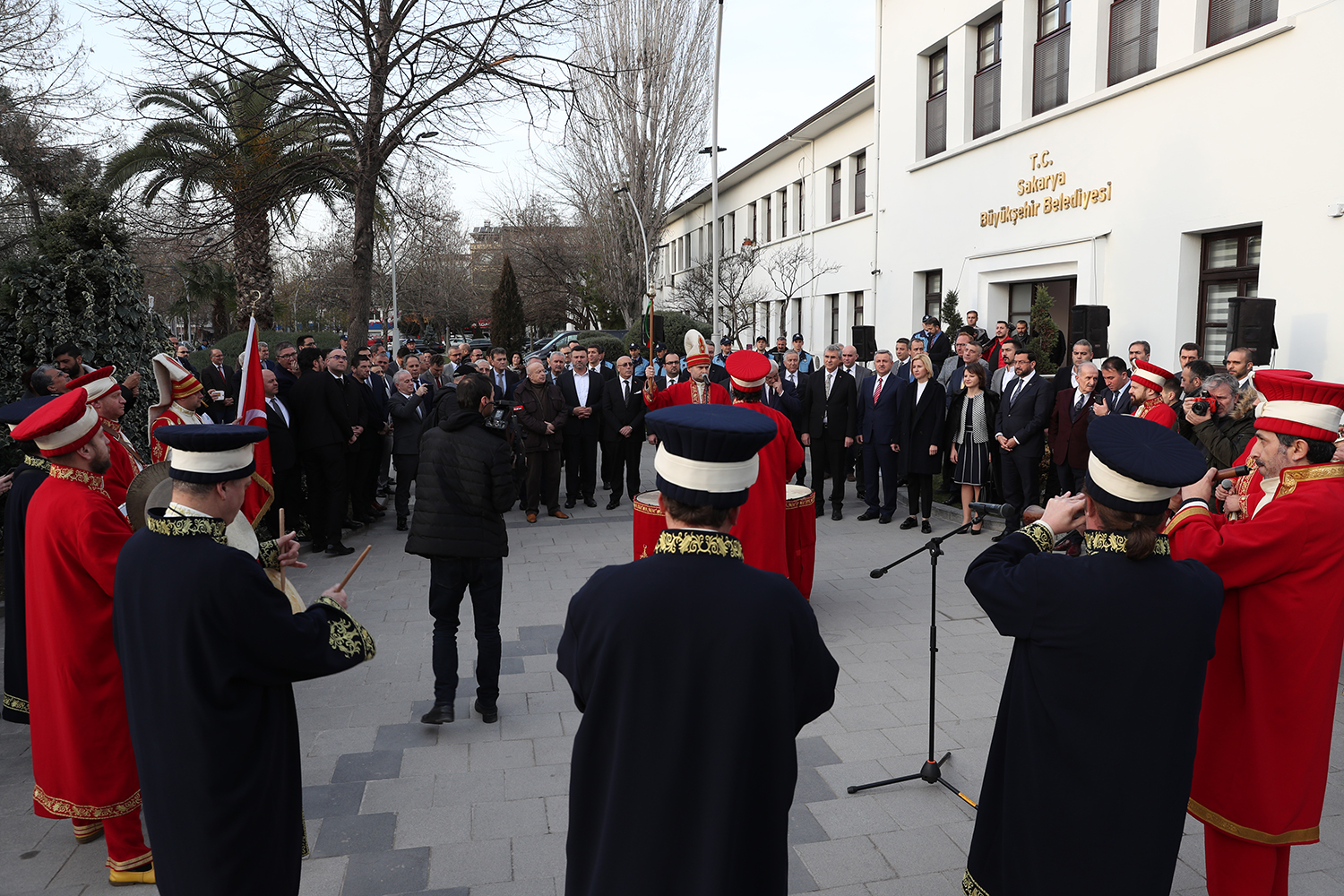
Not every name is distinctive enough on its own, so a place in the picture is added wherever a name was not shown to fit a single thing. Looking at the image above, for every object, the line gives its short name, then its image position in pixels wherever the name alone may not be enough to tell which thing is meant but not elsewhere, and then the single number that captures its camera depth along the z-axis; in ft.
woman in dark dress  32.83
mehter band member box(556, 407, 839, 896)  7.03
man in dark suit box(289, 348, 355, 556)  30.42
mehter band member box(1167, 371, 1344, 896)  9.98
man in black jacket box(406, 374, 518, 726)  16.88
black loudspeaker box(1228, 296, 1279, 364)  27.94
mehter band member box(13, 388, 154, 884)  12.20
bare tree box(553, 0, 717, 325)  104.94
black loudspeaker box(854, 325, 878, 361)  53.11
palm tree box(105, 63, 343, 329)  34.77
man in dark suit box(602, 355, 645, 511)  39.63
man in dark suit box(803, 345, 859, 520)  37.37
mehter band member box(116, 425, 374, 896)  8.71
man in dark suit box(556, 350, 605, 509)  39.58
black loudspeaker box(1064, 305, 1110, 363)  37.70
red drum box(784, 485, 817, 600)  23.18
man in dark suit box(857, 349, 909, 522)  35.35
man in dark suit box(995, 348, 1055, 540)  31.07
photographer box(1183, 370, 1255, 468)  22.47
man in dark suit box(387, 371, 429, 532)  35.40
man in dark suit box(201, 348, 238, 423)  32.63
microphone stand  13.85
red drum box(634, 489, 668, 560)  21.54
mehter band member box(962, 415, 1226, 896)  8.23
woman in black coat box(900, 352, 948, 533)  34.12
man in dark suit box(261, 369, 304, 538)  29.58
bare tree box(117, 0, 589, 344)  32.32
